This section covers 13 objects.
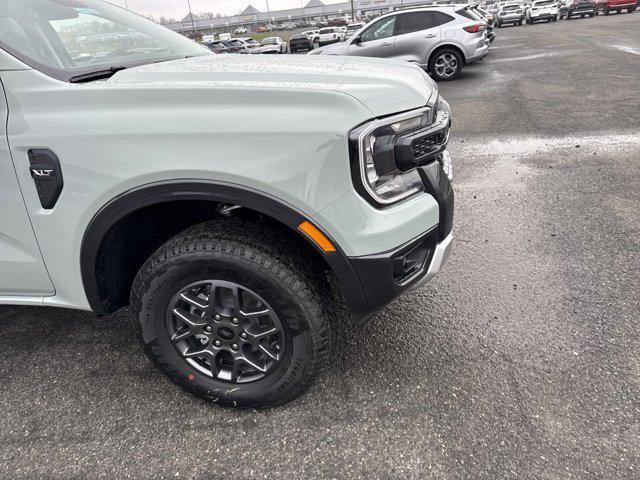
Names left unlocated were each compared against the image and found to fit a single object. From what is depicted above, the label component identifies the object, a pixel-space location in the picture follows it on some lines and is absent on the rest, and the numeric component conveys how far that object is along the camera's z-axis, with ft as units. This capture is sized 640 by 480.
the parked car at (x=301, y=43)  96.99
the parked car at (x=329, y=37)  96.99
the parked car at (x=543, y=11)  101.96
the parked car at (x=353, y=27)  126.45
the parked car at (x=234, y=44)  91.00
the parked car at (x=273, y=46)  87.71
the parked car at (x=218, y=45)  90.98
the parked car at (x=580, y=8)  102.32
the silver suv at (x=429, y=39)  35.47
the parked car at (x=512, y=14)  101.55
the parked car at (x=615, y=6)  99.81
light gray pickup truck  5.80
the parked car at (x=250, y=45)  94.59
